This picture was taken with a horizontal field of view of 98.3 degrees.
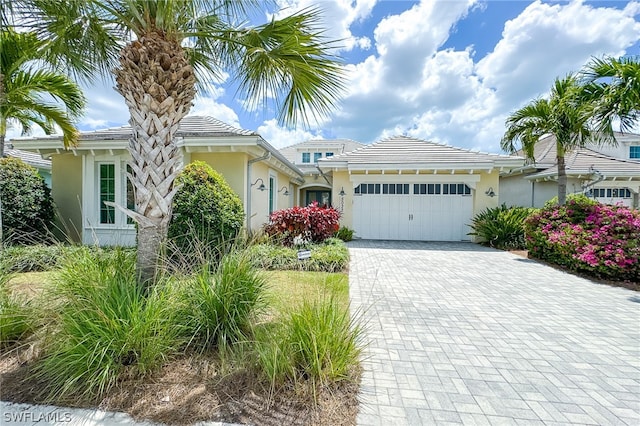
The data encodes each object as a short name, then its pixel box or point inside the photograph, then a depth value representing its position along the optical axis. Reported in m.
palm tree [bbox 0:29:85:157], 4.67
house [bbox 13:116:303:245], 9.10
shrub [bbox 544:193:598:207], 8.79
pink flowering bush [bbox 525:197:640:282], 6.91
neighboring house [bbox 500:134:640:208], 14.05
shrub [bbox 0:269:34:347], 3.26
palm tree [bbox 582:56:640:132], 6.90
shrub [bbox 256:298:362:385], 2.70
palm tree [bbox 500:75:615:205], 8.13
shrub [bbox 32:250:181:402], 2.61
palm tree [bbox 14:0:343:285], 3.65
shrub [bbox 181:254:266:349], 3.29
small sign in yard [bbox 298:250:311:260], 6.70
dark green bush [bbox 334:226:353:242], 13.08
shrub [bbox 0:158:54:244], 8.06
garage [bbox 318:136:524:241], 12.94
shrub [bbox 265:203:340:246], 9.22
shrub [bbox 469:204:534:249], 11.55
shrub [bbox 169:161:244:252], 6.98
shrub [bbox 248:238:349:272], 7.60
